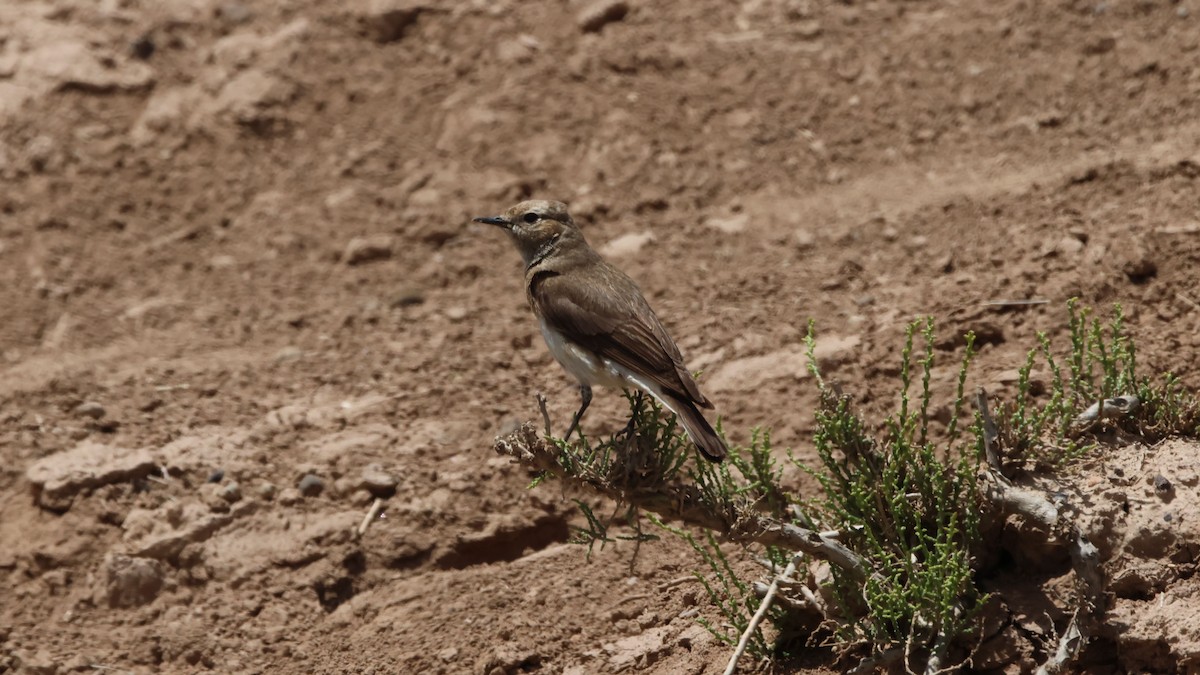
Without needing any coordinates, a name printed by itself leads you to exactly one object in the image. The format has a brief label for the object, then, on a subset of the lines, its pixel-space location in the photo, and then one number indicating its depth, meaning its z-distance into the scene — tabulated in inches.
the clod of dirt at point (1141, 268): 525.3
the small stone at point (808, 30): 770.2
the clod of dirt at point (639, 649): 439.5
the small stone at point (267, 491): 539.5
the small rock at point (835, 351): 538.9
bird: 435.8
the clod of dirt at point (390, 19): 829.2
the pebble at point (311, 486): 538.3
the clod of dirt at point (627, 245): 678.5
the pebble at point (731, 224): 673.0
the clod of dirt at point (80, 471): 545.3
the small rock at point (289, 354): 640.4
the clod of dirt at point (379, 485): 533.6
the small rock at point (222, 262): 724.7
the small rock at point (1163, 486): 392.5
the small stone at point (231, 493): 538.0
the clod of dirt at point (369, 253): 708.7
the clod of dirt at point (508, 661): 447.5
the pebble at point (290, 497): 534.9
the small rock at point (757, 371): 551.2
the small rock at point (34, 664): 480.7
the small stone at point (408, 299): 673.0
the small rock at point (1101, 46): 692.1
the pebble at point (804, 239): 643.5
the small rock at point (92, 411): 594.2
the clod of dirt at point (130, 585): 508.1
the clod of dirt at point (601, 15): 799.7
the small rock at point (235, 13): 844.6
